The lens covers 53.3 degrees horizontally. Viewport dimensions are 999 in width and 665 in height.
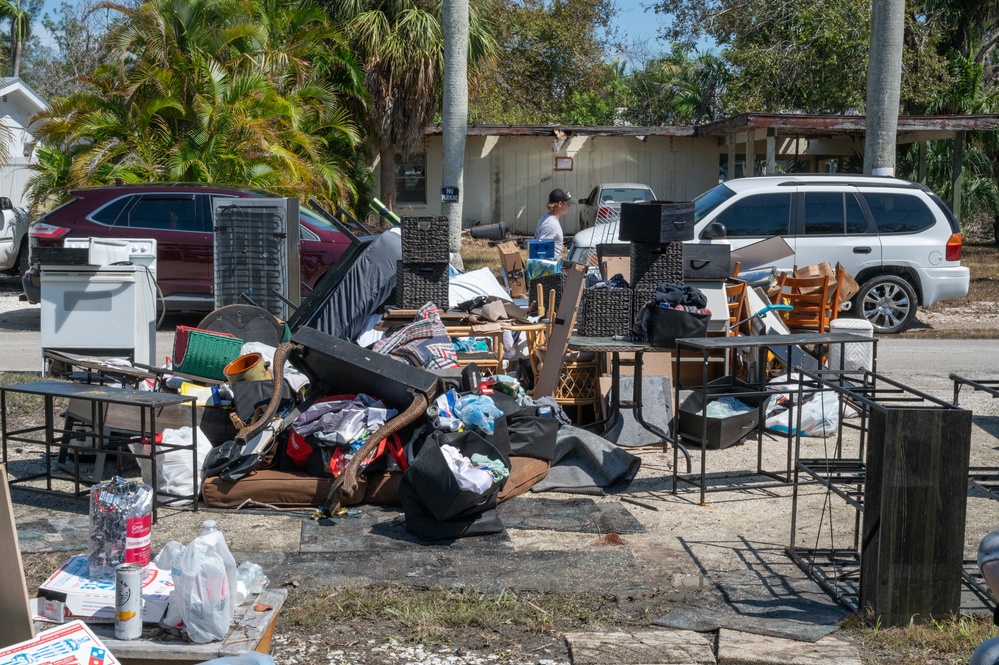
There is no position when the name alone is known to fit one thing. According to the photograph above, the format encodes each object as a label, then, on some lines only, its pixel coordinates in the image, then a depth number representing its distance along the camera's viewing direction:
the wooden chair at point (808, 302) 10.06
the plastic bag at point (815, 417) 7.91
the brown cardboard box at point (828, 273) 10.67
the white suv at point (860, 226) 12.48
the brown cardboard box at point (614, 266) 9.30
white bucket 9.24
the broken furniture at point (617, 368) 7.32
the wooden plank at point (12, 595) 3.24
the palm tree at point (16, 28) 33.45
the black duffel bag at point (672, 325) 7.27
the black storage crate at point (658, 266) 8.15
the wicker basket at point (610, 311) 8.09
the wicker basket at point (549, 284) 9.19
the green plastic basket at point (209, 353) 7.55
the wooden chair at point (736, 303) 9.16
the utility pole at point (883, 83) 14.46
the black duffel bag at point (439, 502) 5.50
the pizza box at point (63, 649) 2.98
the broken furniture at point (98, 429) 5.84
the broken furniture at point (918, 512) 4.41
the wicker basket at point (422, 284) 8.45
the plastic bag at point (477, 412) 6.09
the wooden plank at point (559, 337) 7.87
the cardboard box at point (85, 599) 3.81
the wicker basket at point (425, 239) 8.27
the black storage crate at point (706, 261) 8.73
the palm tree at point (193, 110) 15.49
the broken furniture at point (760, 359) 6.38
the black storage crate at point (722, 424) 7.58
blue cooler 10.99
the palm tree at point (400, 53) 20.75
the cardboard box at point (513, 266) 11.89
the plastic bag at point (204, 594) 3.67
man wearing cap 11.34
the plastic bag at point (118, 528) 4.11
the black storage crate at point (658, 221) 7.92
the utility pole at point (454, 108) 15.19
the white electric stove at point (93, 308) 8.57
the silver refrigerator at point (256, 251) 10.26
